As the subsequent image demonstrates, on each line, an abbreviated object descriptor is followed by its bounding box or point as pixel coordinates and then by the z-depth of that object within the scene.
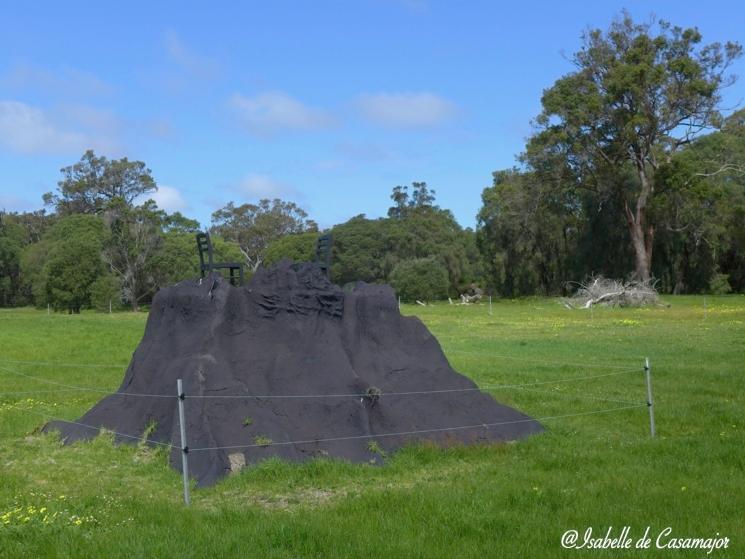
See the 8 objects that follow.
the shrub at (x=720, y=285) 61.06
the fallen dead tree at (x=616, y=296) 48.41
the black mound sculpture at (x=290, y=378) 10.32
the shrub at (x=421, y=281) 70.69
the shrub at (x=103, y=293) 62.91
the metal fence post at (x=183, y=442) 8.46
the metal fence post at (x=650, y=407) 11.75
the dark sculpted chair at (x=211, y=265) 11.60
